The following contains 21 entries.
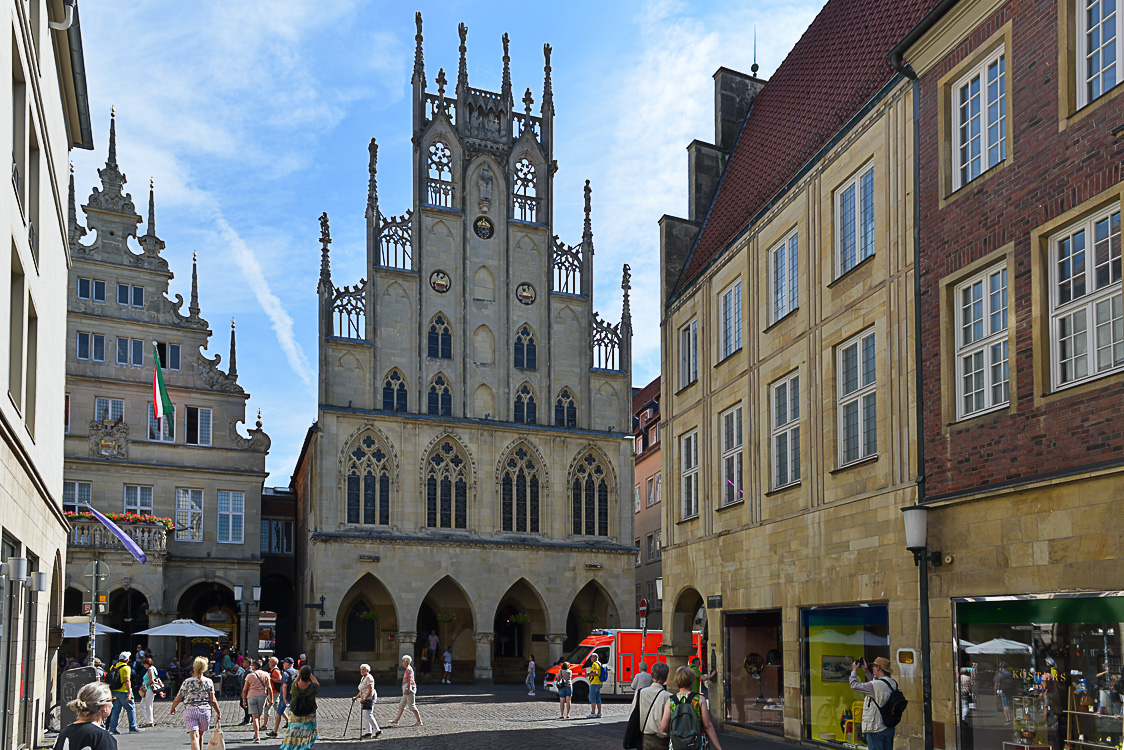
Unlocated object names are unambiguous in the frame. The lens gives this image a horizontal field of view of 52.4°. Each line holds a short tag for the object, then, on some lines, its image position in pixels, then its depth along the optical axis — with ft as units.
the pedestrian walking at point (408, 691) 79.56
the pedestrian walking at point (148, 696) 81.20
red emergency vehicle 107.14
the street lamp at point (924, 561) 44.98
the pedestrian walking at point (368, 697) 70.44
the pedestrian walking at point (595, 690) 92.43
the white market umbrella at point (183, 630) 104.32
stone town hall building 142.51
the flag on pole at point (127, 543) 82.49
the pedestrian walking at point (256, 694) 71.15
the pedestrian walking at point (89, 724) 22.82
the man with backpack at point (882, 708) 41.91
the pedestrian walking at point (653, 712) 34.04
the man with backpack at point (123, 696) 75.66
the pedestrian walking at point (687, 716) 33.42
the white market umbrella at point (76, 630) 91.71
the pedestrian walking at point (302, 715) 46.14
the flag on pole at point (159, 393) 109.09
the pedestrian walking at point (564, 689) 87.71
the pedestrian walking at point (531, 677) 126.21
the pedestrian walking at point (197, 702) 54.08
